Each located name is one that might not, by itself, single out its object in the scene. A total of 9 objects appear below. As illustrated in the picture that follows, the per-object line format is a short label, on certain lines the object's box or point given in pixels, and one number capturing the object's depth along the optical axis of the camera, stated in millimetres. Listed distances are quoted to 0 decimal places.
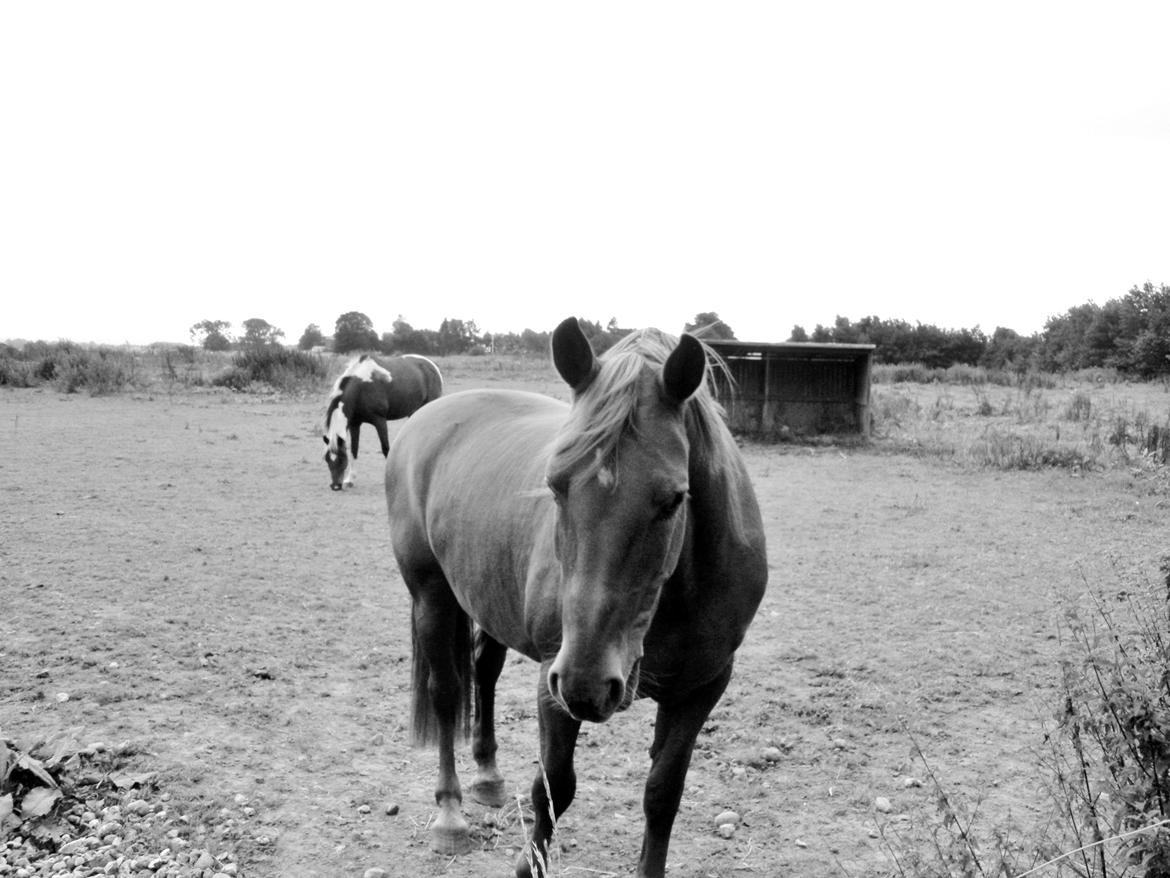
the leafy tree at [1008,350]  48662
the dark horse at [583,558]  2082
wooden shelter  16359
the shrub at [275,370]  27781
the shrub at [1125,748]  1920
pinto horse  11125
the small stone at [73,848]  3029
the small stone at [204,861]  2971
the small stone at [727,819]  3385
